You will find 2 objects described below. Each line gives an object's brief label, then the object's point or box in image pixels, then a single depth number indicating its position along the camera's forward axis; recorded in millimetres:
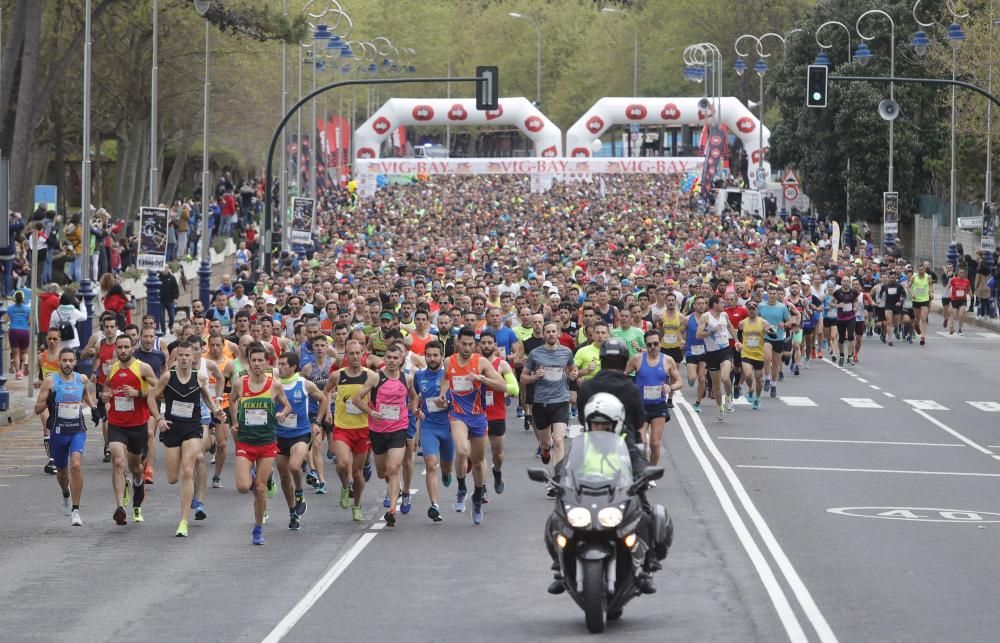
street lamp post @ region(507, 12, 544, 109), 137975
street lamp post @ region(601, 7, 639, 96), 130625
